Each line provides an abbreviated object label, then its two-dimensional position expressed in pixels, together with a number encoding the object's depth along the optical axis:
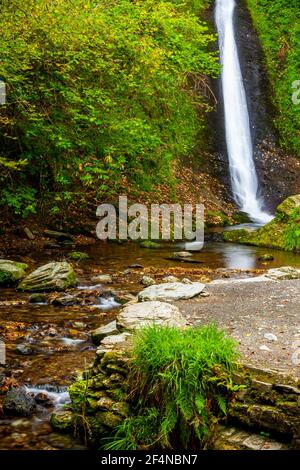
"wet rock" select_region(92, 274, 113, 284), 9.17
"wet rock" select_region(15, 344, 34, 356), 5.80
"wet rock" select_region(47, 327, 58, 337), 6.37
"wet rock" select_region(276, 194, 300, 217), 14.46
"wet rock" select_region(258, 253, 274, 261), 12.16
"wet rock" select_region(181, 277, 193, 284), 8.85
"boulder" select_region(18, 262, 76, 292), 8.45
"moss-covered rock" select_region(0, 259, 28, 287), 8.80
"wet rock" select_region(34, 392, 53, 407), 4.77
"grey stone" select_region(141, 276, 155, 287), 9.00
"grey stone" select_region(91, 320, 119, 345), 5.94
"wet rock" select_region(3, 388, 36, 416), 4.55
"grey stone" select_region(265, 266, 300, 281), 8.60
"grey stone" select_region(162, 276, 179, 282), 9.18
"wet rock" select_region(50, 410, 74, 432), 4.35
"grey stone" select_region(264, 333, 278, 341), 4.94
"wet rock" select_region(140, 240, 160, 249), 13.00
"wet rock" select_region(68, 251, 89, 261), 11.07
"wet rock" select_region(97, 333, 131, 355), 4.77
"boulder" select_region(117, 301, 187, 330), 5.38
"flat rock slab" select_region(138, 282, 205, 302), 6.82
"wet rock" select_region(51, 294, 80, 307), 7.71
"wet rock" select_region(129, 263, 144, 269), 10.53
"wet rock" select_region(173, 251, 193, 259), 11.83
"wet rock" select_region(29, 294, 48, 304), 7.84
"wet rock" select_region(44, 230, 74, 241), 12.99
